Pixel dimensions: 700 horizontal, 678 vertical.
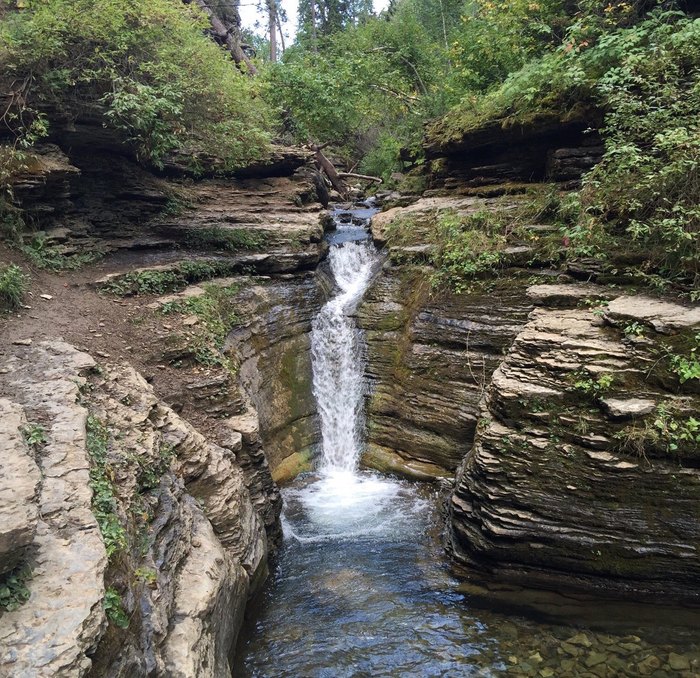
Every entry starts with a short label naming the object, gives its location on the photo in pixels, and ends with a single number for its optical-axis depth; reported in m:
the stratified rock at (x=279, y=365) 10.07
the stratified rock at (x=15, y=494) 3.15
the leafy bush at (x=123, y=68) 8.97
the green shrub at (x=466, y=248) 10.46
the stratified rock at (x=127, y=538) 3.10
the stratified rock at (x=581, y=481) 5.98
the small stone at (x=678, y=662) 5.21
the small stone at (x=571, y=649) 5.50
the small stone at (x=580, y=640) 5.63
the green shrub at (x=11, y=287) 7.93
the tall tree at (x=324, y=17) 29.69
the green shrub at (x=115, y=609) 3.46
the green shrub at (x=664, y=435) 5.81
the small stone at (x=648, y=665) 5.23
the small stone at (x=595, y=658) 5.37
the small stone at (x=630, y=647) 5.48
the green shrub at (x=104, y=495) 3.95
